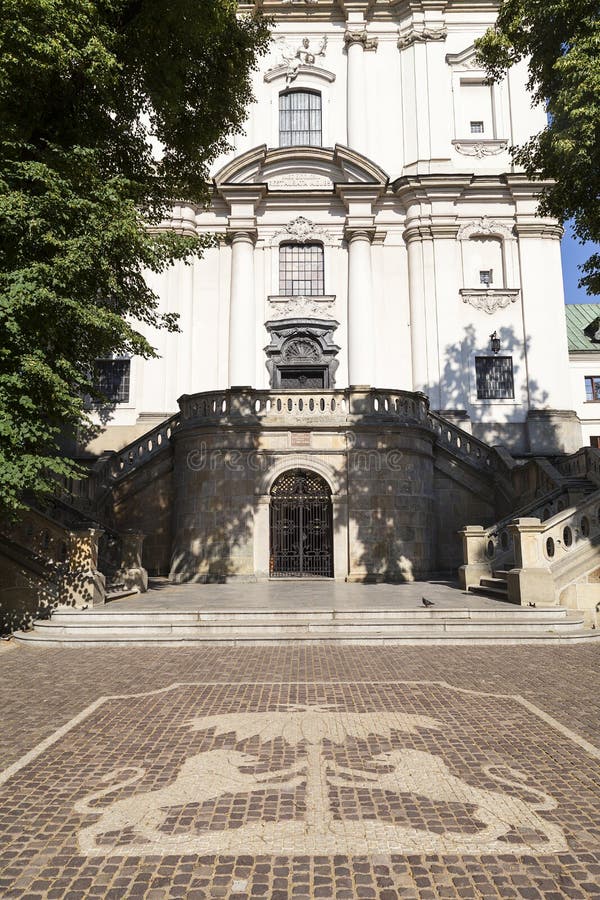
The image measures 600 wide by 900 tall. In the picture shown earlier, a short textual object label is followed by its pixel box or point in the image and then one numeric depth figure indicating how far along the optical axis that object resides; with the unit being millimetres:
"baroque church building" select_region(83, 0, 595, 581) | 24812
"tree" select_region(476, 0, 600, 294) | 12484
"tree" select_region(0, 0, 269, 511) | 9648
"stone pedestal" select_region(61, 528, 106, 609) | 12211
